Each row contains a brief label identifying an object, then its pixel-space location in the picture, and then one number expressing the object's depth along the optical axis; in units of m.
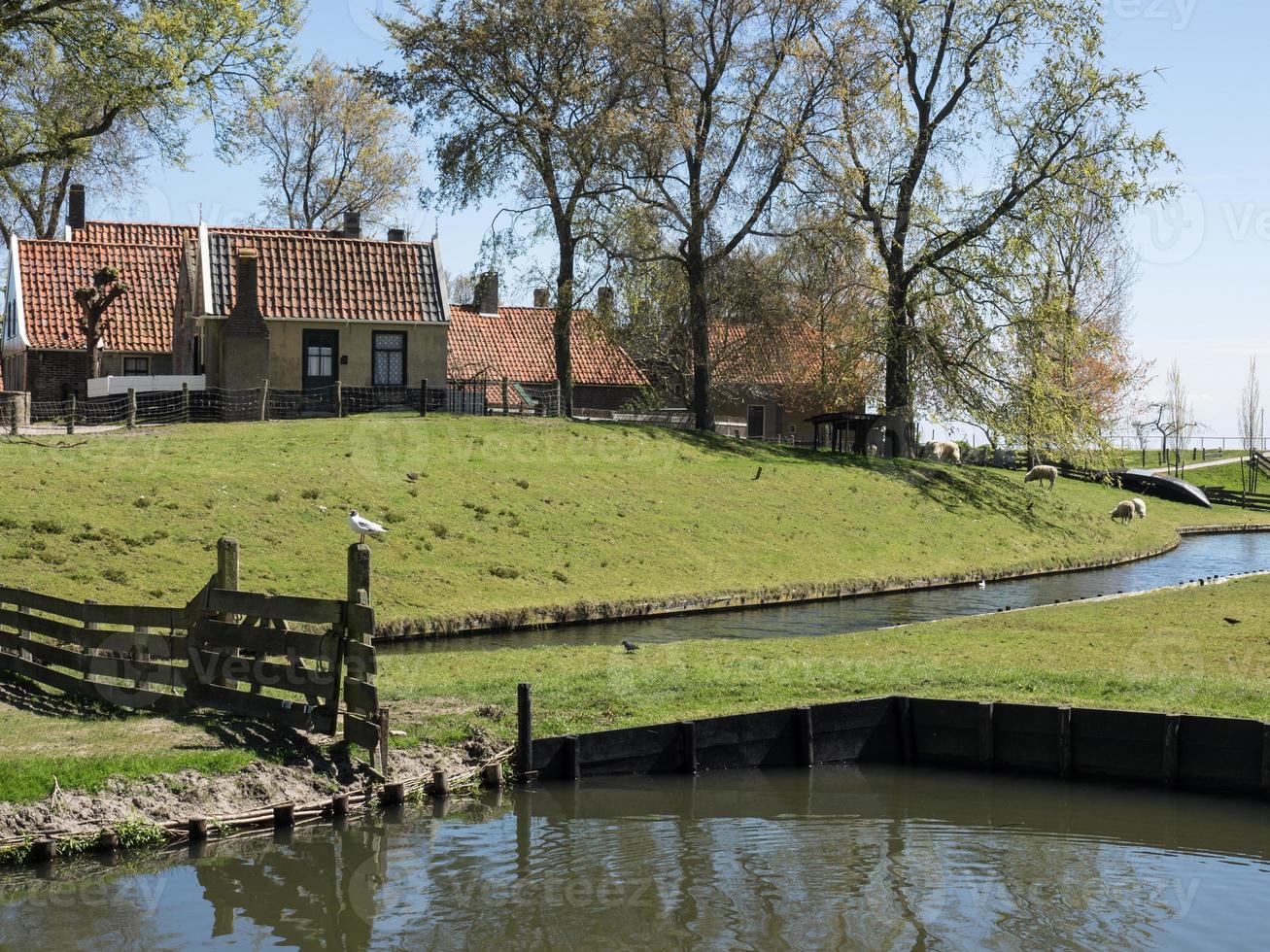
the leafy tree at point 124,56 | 34.06
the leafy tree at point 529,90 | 49.38
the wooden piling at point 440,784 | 15.33
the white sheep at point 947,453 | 62.03
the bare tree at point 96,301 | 45.19
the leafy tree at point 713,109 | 49.69
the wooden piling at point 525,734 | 15.82
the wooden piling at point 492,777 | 15.67
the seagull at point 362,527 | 22.41
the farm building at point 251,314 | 46.41
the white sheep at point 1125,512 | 53.72
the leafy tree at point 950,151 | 51.12
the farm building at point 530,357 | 64.00
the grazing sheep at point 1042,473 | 55.84
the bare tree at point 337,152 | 71.31
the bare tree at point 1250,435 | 79.75
